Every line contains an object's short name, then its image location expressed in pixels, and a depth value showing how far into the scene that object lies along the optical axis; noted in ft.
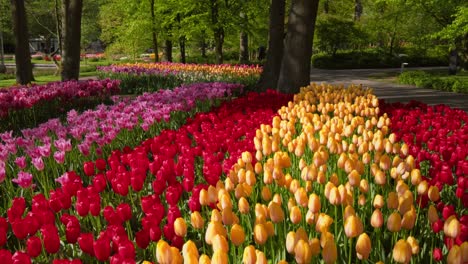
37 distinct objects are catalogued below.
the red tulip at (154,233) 8.40
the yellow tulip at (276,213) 8.66
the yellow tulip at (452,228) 7.79
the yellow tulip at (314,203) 8.77
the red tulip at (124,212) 9.32
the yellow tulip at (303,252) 6.89
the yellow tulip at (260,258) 6.42
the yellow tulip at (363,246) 7.13
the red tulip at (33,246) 8.07
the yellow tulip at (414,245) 7.74
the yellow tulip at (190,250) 6.45
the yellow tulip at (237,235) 7.66
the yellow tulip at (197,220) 8.68
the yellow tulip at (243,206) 9.37
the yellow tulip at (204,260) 6.26
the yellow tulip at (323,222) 8.01
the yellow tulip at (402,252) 6.88
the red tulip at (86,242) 8.12
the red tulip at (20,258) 7.08
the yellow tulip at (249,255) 6.50
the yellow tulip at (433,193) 9.82
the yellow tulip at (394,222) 8.09
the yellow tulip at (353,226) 7.70
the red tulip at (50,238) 8.27
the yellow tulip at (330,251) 7.01
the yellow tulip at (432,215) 8.55
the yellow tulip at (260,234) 7.72
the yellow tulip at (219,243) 6.95
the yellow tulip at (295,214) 8.58
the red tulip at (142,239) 8.42
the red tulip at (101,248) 7.75
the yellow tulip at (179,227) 8.07
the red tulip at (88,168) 13.34
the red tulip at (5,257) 6.99
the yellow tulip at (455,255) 6.68
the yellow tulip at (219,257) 6.31
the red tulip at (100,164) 13.58
